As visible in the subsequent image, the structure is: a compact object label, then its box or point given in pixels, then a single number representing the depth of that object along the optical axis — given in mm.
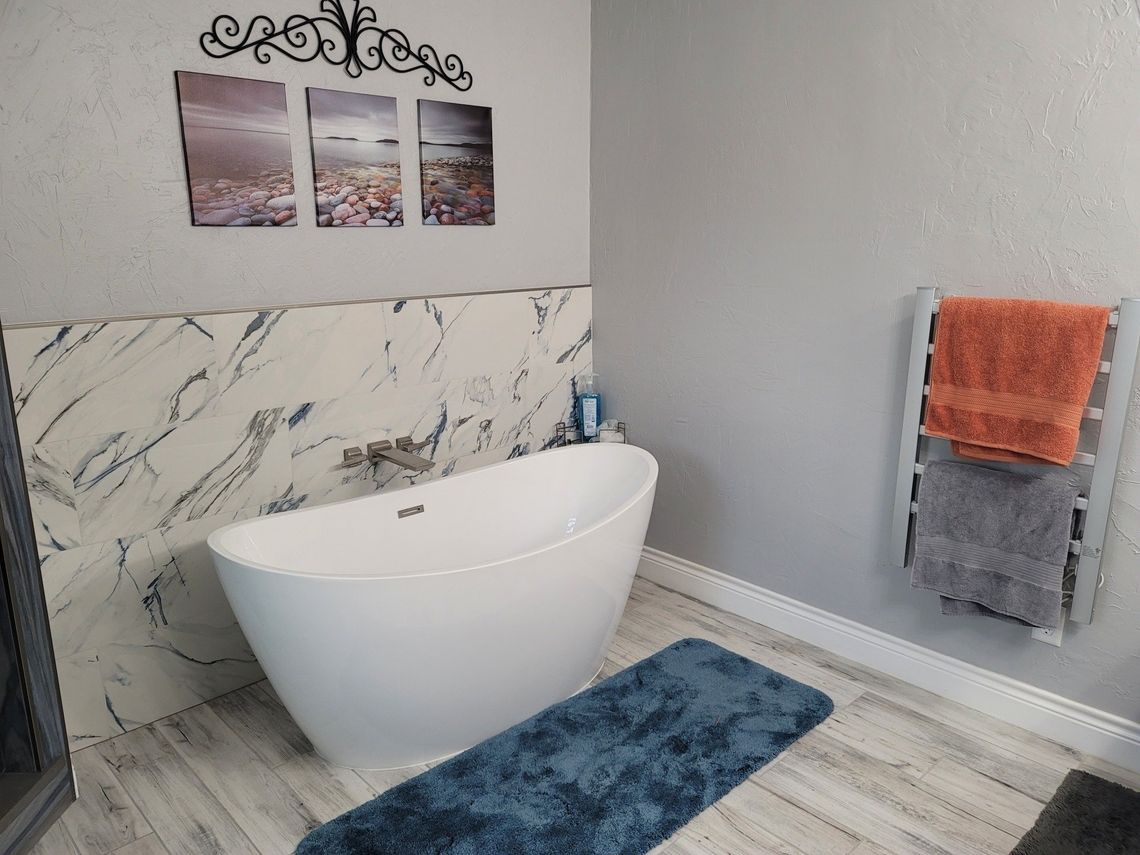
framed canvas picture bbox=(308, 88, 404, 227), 2494
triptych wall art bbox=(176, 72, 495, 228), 2281
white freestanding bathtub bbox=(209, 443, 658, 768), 1938
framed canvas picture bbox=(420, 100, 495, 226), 2756
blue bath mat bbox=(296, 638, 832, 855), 1935
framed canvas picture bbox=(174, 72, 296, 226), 2252
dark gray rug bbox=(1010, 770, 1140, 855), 1880
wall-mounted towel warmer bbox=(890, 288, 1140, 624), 1980
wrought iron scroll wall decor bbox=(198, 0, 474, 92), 2284
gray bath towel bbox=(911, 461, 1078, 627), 2123
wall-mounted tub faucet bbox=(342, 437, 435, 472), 2652
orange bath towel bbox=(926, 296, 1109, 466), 2020
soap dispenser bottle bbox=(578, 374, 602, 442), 3322
